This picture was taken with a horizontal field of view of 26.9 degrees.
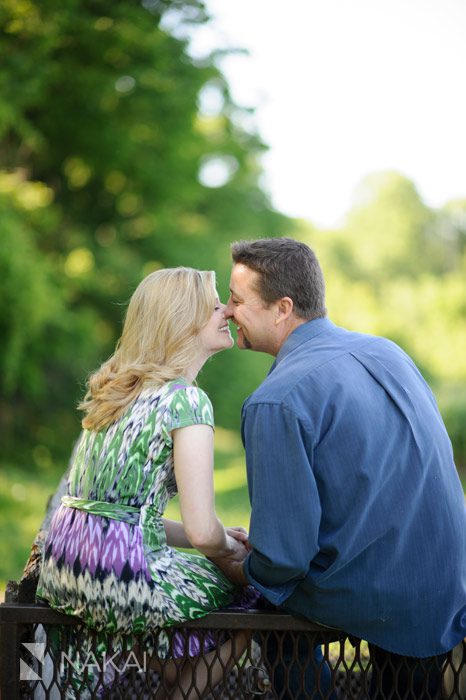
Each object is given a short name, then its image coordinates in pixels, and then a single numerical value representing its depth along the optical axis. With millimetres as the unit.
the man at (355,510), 2434
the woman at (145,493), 2545
